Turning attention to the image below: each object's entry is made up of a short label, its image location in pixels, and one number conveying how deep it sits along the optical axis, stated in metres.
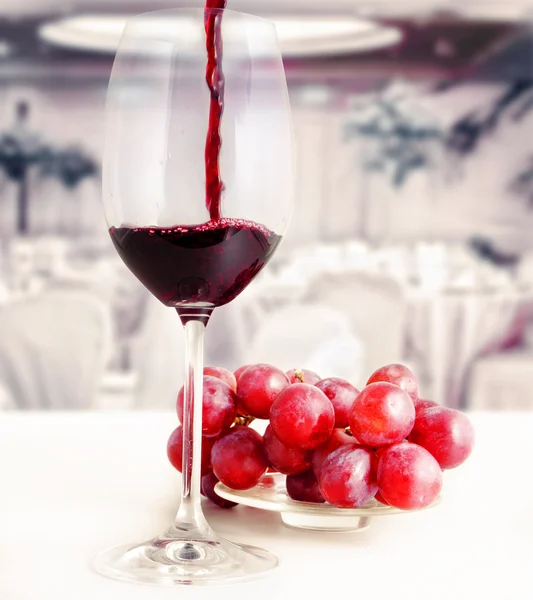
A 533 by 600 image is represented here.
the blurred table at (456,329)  4.43
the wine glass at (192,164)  0.60
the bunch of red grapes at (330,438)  0.61
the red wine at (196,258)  0.62
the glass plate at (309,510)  0.62
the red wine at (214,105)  0.60
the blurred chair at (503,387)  4.07
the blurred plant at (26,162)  6.30
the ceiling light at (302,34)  6.23
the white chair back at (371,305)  2.36
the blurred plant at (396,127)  6.28
